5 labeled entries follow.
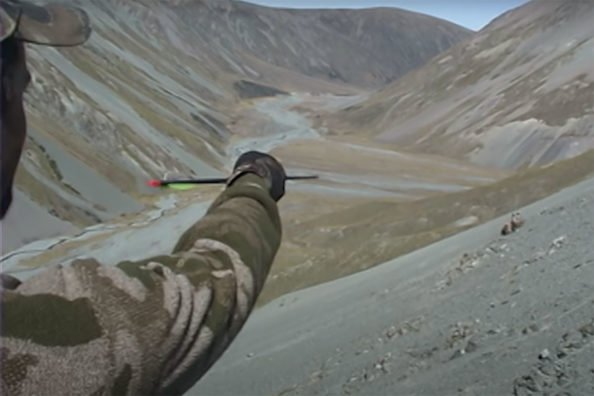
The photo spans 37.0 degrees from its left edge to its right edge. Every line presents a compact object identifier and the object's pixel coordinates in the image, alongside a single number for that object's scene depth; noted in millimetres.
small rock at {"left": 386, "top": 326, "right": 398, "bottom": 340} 8242
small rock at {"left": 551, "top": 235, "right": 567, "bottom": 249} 8821
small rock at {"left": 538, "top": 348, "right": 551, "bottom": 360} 5447
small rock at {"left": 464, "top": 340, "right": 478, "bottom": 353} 6496
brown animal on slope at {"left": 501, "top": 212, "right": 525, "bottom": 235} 11039
